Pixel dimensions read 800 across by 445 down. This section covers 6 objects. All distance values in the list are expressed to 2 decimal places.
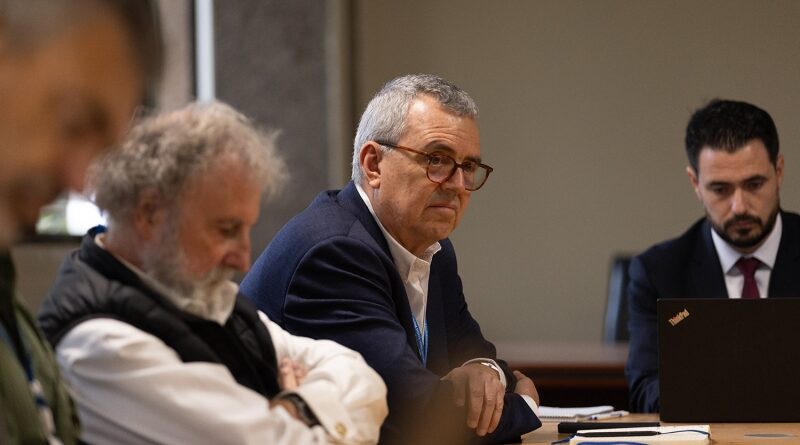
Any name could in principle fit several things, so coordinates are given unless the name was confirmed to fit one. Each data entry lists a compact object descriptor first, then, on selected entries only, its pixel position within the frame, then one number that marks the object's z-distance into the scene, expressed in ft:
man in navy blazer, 16.07
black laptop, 17.70
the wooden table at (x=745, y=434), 15.94
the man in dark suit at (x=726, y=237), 23.79
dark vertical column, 38.93
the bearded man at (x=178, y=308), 10.71
